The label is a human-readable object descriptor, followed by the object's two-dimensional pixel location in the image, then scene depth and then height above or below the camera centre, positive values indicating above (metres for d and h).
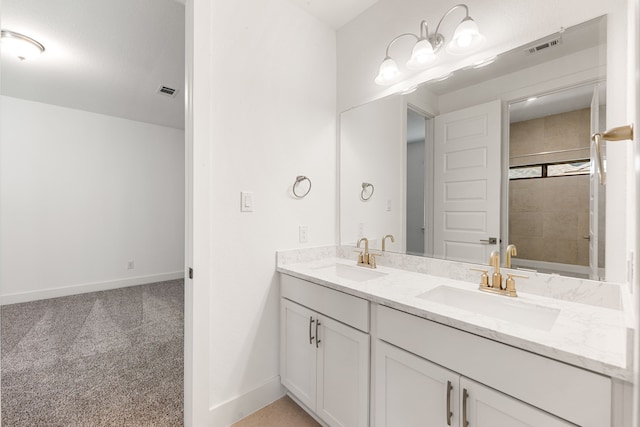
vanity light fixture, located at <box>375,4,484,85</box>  1.39 +0.87
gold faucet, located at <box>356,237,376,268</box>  1.85 -0.30
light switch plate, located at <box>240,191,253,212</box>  1.67 +0.06
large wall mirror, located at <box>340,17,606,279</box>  1.20 +0.27
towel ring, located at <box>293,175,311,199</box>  1.92 +0.19
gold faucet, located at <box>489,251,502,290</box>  1.31 -0.29
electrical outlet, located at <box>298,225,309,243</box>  1.97 -0.15
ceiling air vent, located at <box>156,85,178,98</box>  3.21 +1.37
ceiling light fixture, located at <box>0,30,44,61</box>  2.20 +1.32
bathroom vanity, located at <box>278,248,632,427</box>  0.78 -0.49
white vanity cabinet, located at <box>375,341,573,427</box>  0.87 -0.65
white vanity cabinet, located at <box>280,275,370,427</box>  1.33 -0.73
